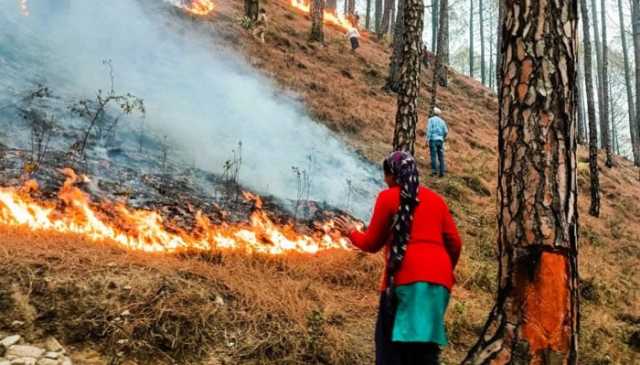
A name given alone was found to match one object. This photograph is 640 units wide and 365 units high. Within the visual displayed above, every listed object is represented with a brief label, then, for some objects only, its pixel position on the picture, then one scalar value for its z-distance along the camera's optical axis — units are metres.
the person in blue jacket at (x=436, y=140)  11.59
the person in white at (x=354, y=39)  21.22
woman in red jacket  2.95
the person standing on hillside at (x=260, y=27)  16.44
